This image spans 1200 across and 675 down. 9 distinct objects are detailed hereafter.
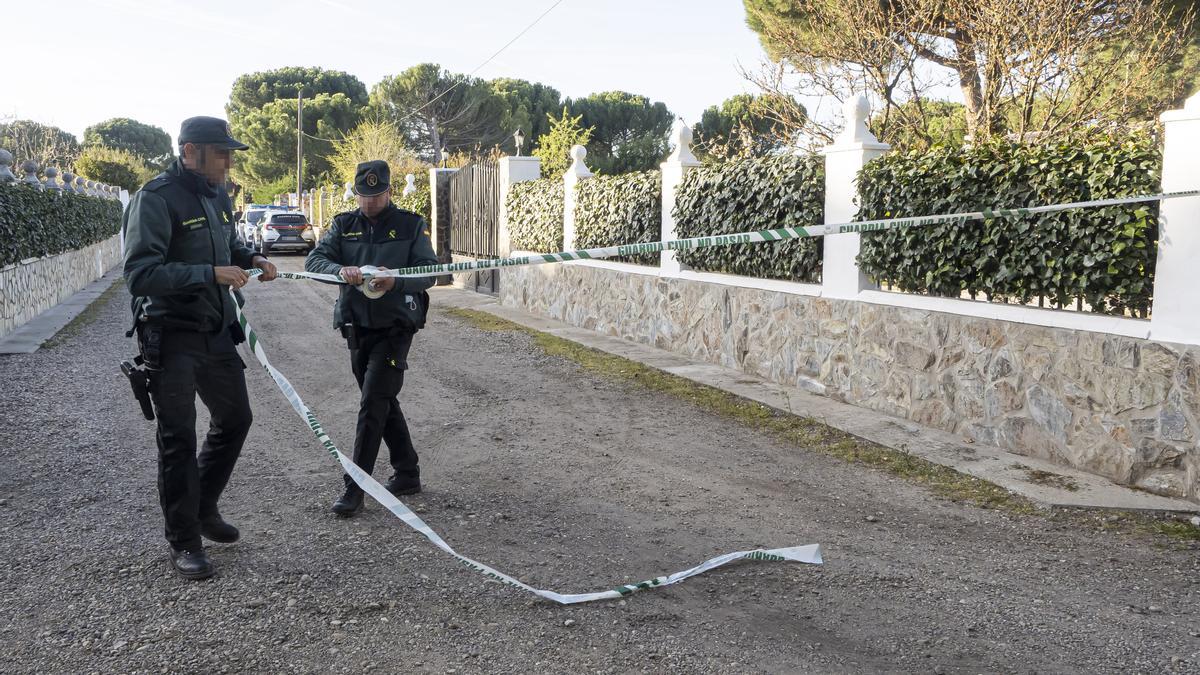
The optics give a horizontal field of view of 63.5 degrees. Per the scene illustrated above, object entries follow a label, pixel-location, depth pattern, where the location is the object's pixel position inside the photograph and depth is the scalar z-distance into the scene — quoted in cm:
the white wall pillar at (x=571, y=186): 1434
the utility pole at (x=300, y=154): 5053
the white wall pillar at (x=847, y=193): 811
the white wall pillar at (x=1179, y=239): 533
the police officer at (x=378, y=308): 504
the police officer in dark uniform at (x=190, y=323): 407
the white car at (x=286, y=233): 3224
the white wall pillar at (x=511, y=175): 1762
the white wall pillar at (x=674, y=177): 1114
